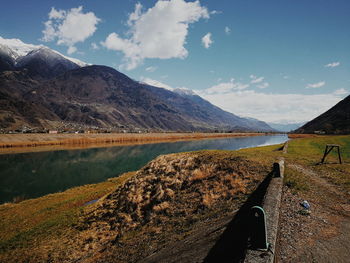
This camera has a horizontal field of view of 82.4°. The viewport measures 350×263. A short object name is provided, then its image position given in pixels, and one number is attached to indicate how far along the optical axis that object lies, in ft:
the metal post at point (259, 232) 16.30
